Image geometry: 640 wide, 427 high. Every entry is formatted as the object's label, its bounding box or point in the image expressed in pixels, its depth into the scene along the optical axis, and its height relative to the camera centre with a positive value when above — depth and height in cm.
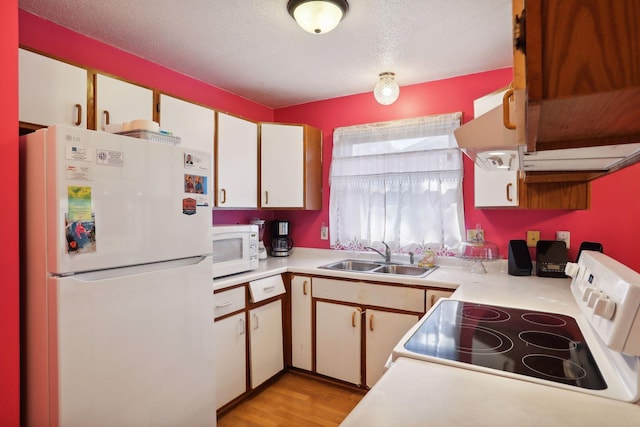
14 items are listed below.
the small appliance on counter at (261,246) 305 -31
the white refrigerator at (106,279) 129 -27
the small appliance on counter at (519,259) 232 -32
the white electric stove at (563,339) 79 -42
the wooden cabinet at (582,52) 40 +18
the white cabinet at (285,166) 297 +38
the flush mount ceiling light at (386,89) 263 +90
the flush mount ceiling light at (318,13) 169 +96
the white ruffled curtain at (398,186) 275 +20
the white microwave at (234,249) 228 -26
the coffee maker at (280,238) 330 -26
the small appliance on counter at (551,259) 225 -31
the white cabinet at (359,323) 234 -78
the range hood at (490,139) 90 +19
